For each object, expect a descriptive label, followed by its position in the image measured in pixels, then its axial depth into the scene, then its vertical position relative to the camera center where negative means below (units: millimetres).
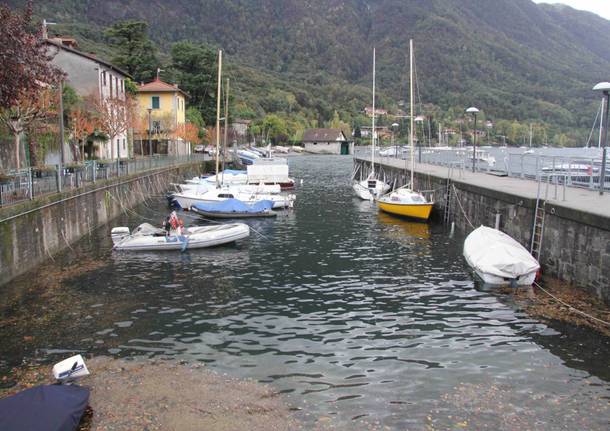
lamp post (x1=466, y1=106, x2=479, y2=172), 37381 +2386
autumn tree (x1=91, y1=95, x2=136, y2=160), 48719 +2385
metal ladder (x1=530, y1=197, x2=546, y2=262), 20531 -3060
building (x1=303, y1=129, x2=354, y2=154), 176625 +678
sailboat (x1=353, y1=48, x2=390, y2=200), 46622 -3727
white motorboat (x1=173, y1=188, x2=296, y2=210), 38656 -3859
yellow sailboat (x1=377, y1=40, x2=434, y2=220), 34219 -3713
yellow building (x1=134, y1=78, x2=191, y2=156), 71812 +3492
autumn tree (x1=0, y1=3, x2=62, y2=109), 19594 +3007
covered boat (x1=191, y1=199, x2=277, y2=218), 35812 -4259
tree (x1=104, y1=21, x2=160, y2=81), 90375 +15334
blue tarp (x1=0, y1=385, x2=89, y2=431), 8859 -4400
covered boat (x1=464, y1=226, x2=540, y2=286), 18562 -3954
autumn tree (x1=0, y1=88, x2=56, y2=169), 28953 +1443
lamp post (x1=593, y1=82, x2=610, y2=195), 19230 +1834
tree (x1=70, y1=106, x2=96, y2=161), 42031 +1077
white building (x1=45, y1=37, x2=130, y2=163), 50531 +5998
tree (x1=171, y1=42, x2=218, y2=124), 93625 +11558
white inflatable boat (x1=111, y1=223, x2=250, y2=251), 25234 -4328
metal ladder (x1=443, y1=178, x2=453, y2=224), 34328 -3673
